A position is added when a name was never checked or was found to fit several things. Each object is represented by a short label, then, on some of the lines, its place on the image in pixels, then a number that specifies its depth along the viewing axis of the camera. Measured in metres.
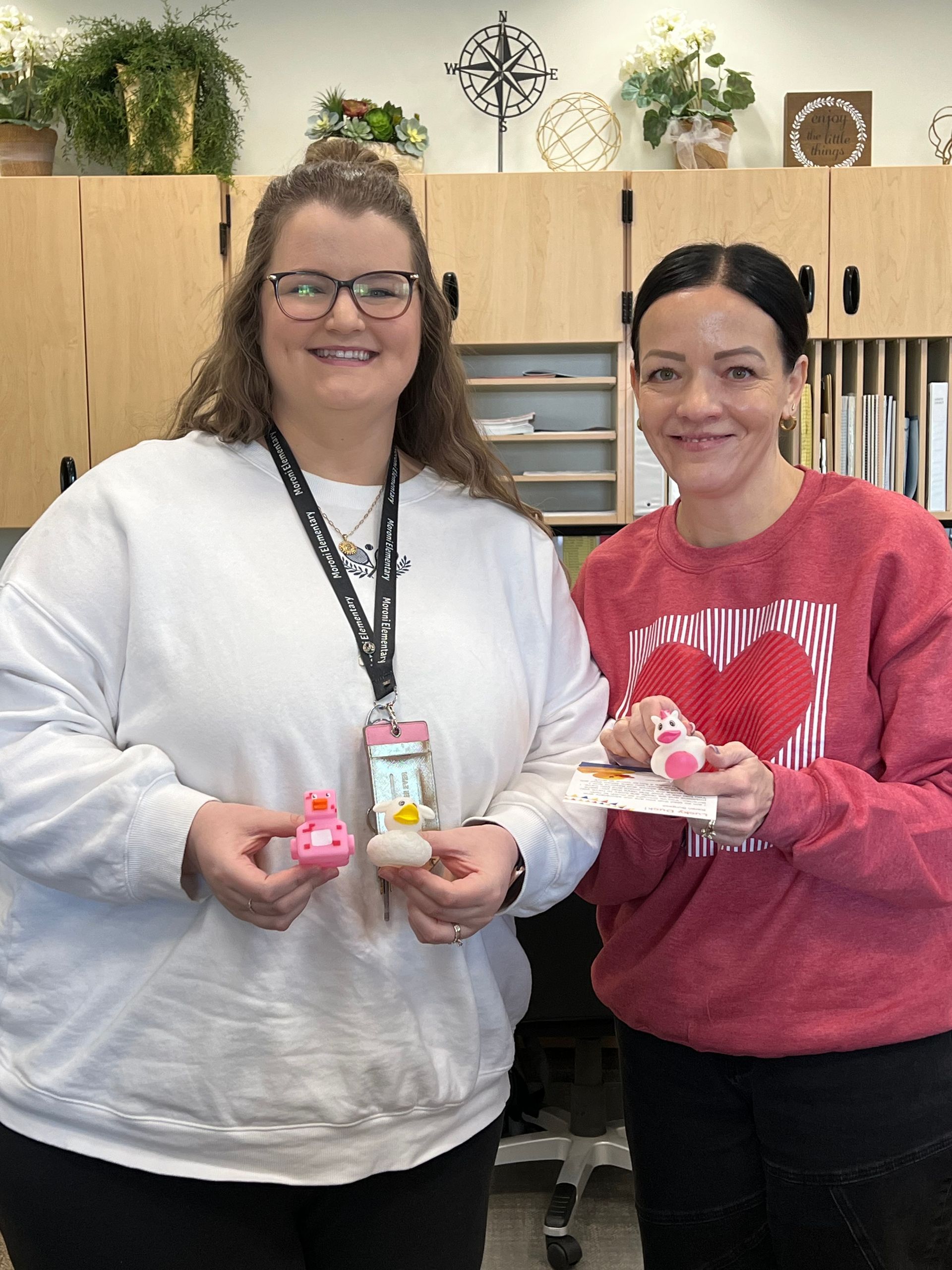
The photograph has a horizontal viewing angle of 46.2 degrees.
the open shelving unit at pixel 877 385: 3.65
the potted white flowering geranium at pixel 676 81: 3.61
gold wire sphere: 3.89
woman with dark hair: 1.21
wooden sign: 3.72
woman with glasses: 1.06
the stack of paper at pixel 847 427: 3.66
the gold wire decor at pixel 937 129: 3.91
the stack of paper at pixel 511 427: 3.75
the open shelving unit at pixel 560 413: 4.00
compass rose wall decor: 3.88
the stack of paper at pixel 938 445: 3.66
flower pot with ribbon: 3.65
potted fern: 3.49
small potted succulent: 3.60
